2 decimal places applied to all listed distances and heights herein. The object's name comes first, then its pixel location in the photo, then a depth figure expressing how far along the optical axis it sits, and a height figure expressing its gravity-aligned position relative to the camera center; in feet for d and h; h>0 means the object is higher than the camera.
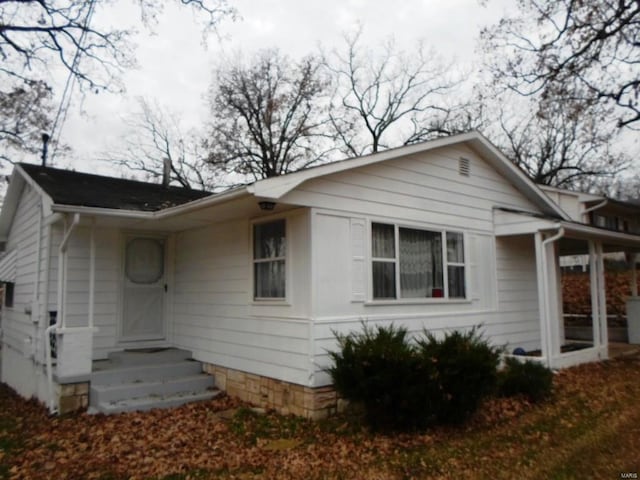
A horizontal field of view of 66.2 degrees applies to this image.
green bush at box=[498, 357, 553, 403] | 22.98 -4.65
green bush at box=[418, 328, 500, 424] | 18.52 -3.37
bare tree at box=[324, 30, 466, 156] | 86.94 +34.00
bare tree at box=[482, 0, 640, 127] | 38.11 +19.41
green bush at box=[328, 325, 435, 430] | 17.98 -3.58
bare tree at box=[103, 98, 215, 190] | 87.92 +24.91
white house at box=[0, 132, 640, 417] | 22.30 +1.02
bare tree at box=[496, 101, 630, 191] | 89.20 +24.27
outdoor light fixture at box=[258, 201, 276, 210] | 21.03 +3.45
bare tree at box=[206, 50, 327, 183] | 88.33 +30.93
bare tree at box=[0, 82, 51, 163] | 44.47 +18.72
